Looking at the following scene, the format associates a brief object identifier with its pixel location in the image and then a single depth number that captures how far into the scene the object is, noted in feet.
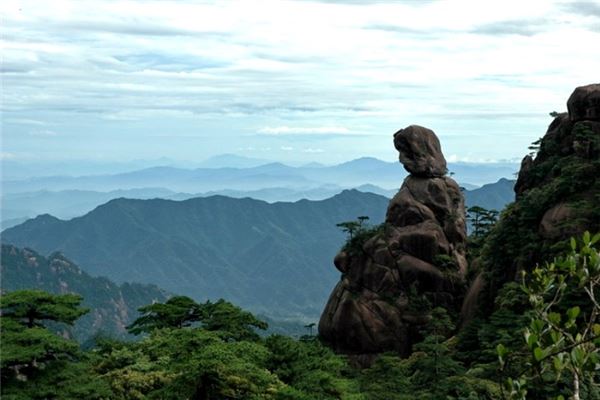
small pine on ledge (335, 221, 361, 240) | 172.84
